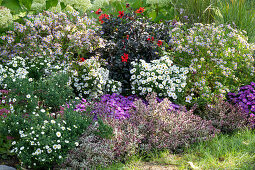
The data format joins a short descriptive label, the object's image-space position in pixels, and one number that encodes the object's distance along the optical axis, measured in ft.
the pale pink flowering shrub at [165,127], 12.69
